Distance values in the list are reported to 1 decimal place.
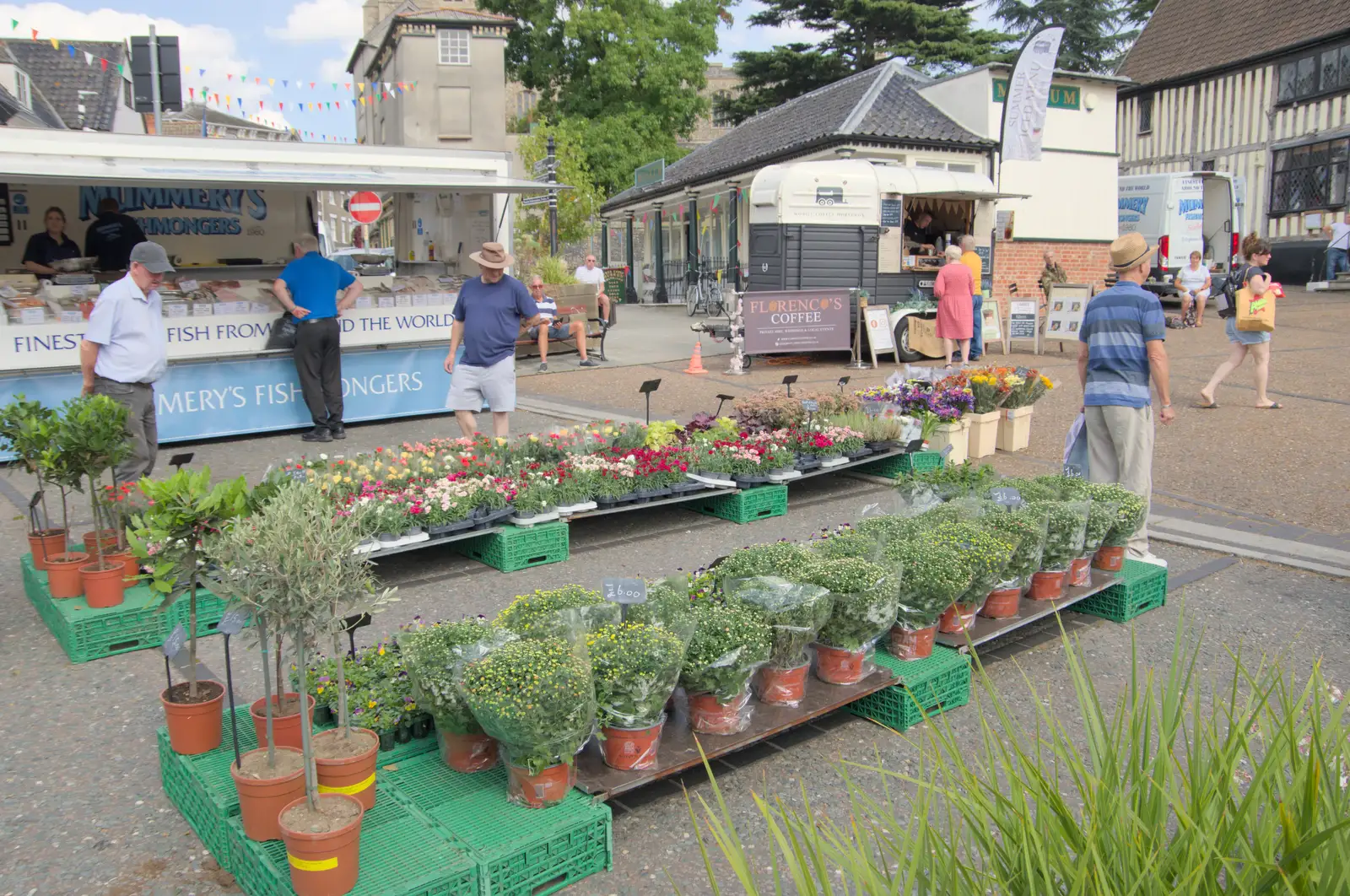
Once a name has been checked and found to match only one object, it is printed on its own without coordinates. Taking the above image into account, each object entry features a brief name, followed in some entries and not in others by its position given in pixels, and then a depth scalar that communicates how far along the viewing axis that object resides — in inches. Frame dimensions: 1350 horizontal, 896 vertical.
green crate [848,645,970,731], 156.6
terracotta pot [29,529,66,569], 207.2
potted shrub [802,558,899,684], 146.9
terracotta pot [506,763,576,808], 122.1
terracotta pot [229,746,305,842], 113.3
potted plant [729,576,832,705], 141.5
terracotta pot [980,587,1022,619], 180.7
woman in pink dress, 501.7
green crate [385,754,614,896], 113.8
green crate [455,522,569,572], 233.3
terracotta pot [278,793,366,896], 103.3
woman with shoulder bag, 398.0
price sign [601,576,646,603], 137.5
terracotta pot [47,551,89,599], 197.6
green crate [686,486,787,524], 274.4
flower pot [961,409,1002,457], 343.9
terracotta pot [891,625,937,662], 163.5
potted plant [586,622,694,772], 124.6
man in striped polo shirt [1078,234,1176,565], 221.3
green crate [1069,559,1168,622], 204.8
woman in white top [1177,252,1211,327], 729.6
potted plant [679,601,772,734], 133.0
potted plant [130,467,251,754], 126.0
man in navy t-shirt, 298.7
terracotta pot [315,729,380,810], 116.6
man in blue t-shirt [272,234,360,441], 375.9
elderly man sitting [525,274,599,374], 579.2
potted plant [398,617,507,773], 128.2
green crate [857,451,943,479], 324.2
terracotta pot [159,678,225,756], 132.3
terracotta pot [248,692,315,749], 128.2
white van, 876.0
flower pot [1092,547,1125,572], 208.1
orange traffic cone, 550.0
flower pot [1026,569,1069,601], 190.4
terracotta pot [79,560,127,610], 191.0
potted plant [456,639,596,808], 115.3
